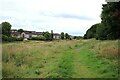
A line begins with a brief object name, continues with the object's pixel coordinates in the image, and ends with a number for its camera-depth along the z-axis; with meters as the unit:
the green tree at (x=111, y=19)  7.96
